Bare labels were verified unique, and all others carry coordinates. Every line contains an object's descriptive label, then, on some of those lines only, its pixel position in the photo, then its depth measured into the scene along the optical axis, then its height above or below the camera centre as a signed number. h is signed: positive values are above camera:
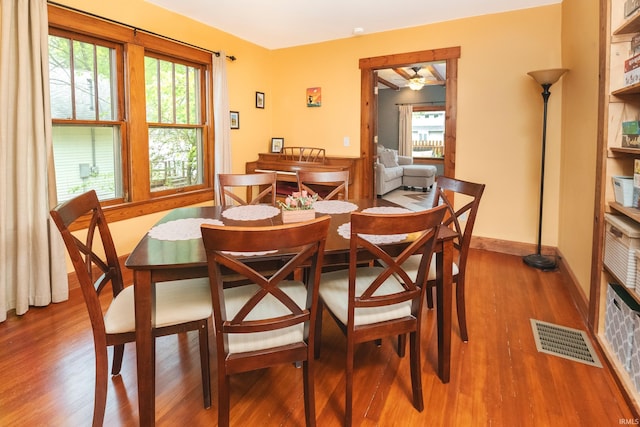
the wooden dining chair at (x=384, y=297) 1.41 -0.53
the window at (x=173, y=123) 3.78 +0.52
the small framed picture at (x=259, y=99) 5.01 +0.96
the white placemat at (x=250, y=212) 2.19 -0.23
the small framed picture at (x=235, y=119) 4.61 +0.65
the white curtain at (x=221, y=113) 4.21 +0.66
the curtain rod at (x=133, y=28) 2.88 +1.28
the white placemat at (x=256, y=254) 1.54 -0.32
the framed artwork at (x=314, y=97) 4.95 +0.99
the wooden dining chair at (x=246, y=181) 2.73 -0.05
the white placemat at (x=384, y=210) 2.37 -0.22
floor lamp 3.31 +0.32
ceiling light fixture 7.36 +1.79
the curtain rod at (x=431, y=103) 9.89 +1.83
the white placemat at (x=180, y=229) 1.79 -0.27
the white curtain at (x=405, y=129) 10.20 +1.18
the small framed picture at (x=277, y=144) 5.25 +0.40
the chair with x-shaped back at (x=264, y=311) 1.22 -0.53
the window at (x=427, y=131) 10.20 +1.12
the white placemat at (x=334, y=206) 2.41 -0.21
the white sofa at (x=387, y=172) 7.03 +0.03
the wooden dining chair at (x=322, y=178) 2.97 -0.03
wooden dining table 1.43 -0.39
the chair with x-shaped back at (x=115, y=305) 1.45 -0.56
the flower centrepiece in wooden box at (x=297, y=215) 2.00 -0.22
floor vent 2.08 -0.97
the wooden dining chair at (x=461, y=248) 2.10 -0.44
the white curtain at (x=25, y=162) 2.47 +0.08
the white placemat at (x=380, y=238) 1.72 -0.29
